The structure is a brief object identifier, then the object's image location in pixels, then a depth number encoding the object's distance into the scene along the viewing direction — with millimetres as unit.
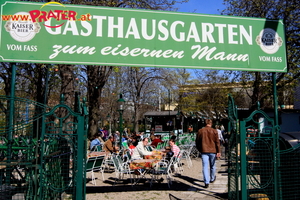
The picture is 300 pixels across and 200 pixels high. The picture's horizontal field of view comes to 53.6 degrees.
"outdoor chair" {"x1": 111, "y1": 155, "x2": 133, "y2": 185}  7754
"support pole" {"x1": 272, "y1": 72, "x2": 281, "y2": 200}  5074
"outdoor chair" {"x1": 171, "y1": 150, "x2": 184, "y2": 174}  8475
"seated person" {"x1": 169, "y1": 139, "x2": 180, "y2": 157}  8997
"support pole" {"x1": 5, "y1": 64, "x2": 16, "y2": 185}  4762
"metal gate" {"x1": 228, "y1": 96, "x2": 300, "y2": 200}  4941
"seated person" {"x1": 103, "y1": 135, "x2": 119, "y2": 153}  10469
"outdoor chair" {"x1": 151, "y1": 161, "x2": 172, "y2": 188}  7578
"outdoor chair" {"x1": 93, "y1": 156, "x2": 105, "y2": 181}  8023
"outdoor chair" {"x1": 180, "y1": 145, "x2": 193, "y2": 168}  11344
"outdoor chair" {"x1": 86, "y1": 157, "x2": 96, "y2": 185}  7703
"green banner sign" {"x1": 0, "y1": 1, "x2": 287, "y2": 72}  5605
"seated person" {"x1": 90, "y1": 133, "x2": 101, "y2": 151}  12570
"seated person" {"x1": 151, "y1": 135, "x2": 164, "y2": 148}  13609
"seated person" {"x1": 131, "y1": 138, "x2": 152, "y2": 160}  8656
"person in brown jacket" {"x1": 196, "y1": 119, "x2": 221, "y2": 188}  7434
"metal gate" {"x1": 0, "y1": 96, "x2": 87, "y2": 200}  4512
